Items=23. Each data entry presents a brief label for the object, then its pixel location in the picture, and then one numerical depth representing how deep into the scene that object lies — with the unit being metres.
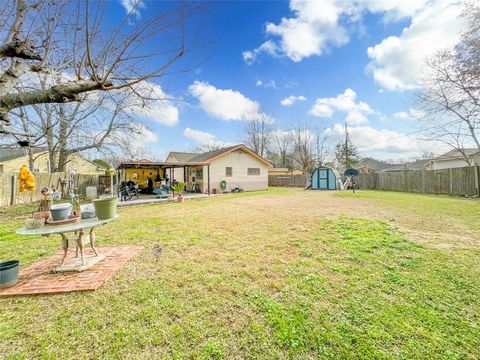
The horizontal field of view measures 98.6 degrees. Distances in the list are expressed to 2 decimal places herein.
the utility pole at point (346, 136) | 25.67
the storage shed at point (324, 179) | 19.72
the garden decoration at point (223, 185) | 17.80
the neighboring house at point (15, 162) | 22.06
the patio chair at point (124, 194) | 12.32
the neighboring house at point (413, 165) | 33.59
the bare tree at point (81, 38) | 2.20
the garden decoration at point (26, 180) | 3.87
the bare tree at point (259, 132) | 34.66
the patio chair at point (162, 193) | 13.64
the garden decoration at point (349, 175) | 18.28
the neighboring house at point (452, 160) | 22.32
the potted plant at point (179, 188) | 12.34
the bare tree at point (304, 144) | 33.25
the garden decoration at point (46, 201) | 3.24
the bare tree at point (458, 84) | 9.89
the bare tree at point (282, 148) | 36.12
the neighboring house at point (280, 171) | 33.16
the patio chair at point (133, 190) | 14.02
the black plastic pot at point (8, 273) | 2.84
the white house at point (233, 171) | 17.42
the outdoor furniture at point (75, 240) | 2.74
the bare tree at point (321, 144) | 33.00
